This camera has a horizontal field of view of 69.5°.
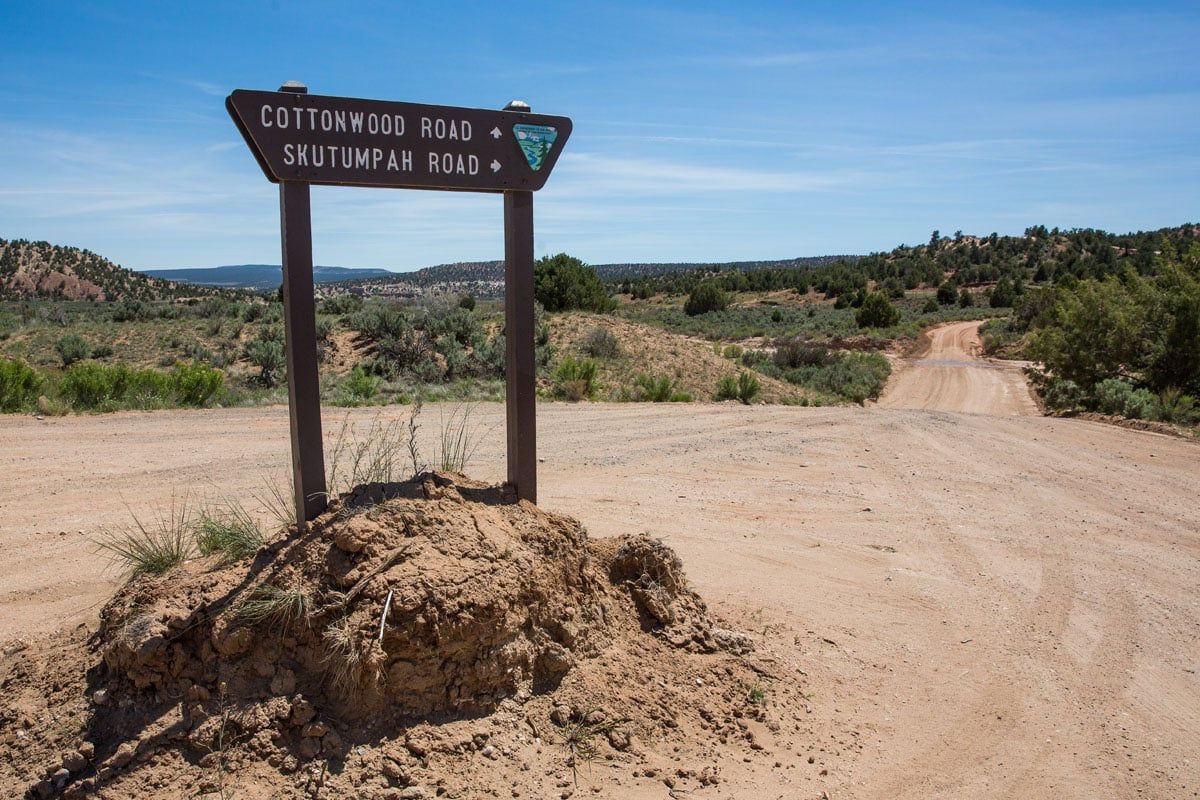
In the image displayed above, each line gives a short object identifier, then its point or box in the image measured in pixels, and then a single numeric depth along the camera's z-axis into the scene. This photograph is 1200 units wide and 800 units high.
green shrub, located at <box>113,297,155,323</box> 32.91
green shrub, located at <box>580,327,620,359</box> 23.64
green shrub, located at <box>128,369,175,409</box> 13.59
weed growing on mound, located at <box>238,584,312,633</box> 3.69
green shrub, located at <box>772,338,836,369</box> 29.92
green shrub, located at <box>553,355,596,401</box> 16.64
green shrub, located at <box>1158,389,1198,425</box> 15.21
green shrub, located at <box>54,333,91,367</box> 22.38
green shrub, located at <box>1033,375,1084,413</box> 19.70
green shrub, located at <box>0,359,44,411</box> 12.55
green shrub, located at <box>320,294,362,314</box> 28.91
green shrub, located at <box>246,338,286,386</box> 19.78
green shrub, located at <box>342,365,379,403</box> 15.71
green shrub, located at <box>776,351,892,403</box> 26.61
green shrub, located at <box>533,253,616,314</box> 32.38
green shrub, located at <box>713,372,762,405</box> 19.03
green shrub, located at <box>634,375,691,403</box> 17.31
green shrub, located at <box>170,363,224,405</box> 14.48
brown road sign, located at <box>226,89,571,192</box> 4.16
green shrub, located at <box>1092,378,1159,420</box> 15.59
